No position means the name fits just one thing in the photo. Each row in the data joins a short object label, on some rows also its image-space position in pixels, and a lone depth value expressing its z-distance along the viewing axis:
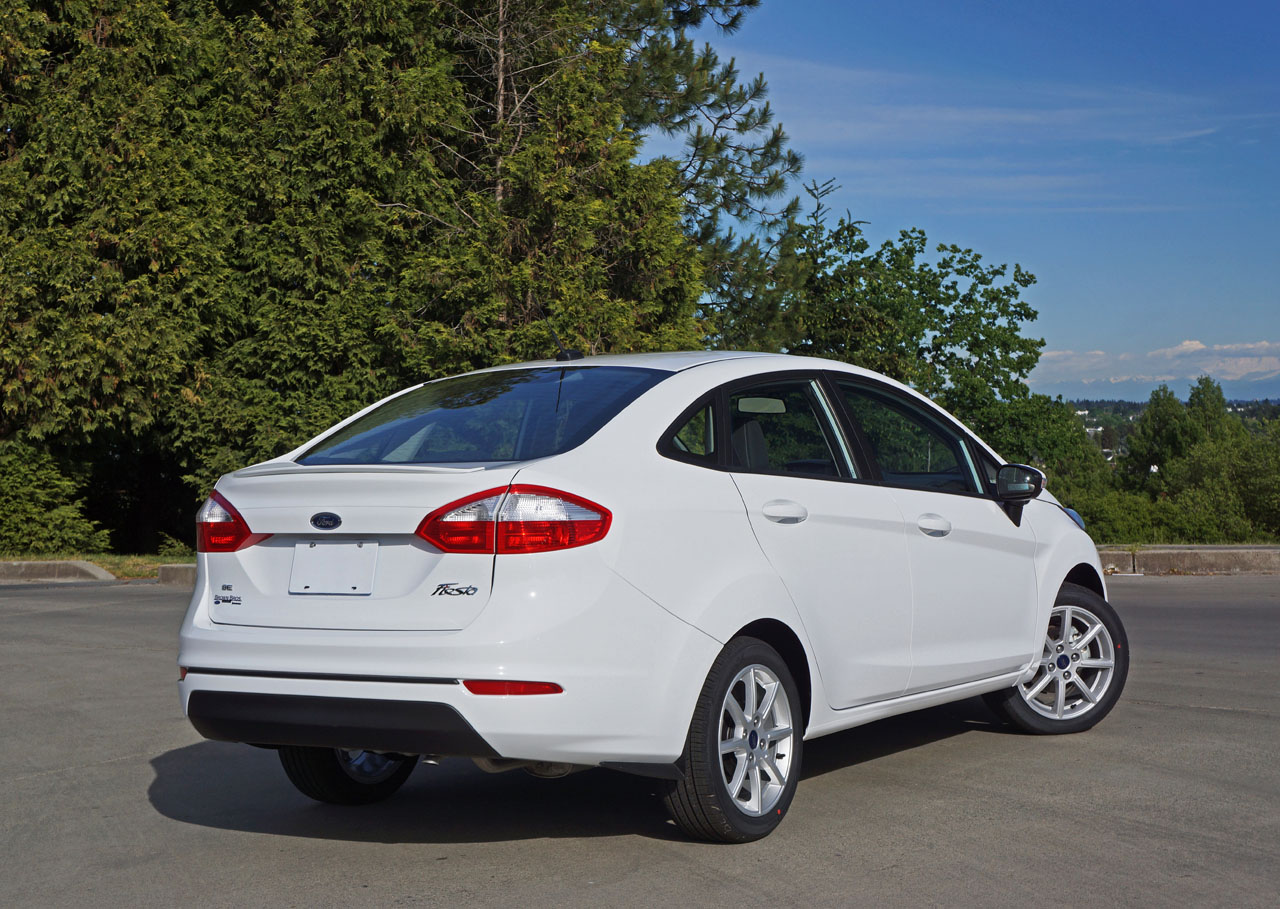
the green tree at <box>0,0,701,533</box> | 21.75
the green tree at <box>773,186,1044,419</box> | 39.09
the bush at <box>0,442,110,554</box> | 21.73
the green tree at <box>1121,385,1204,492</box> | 114.25
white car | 4.34
